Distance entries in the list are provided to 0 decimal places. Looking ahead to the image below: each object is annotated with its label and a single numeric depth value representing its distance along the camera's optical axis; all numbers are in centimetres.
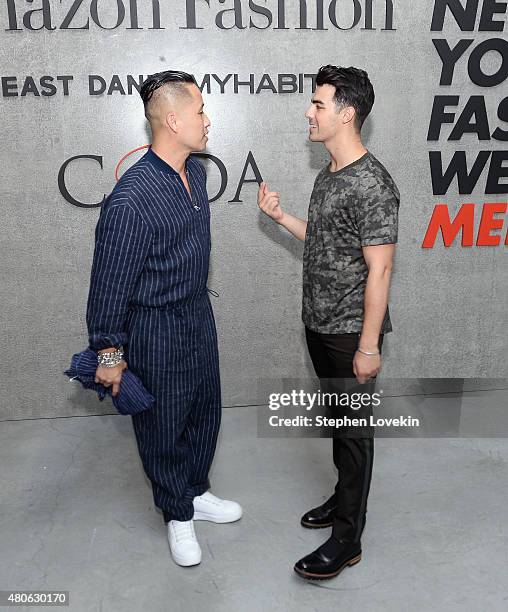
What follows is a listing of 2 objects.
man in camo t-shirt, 195
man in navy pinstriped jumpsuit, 199
